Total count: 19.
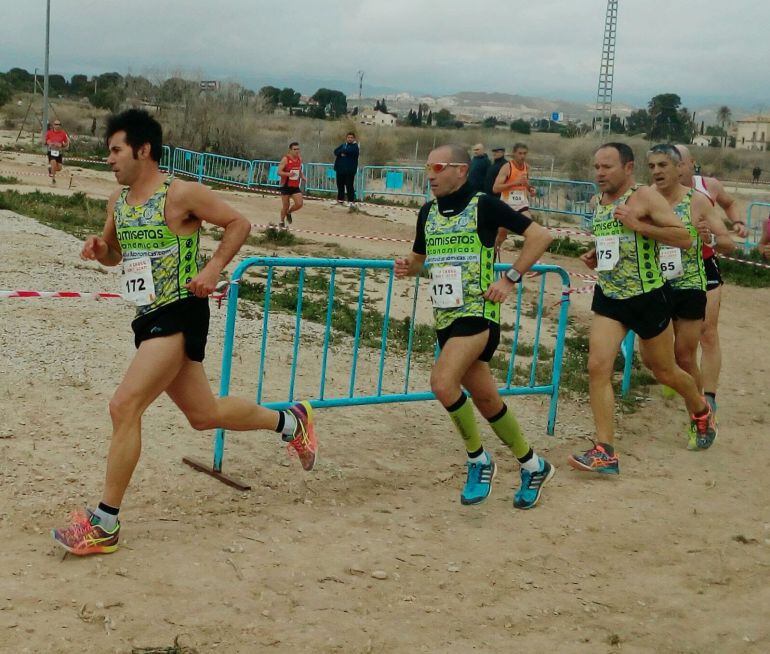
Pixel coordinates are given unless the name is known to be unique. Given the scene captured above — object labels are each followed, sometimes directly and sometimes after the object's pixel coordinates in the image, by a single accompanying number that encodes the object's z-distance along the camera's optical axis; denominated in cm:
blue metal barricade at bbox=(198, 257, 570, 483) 614
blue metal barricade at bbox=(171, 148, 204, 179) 3095
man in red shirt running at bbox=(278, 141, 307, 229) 1791
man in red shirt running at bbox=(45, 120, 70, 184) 2339
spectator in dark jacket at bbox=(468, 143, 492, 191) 1689
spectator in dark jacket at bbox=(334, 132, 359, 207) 2364
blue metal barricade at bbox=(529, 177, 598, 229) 2327
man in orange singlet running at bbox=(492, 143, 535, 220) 1516
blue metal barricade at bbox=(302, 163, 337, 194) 2919
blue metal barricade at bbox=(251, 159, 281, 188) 2881
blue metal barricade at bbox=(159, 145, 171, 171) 3168
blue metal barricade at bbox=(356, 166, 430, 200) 2809
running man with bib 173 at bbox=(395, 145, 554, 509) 570
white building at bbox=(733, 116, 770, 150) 9612
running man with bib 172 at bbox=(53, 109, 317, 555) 482
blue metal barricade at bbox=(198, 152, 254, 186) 2970
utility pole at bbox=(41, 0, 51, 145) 3547
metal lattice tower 5632
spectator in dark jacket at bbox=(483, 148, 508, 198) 1545
